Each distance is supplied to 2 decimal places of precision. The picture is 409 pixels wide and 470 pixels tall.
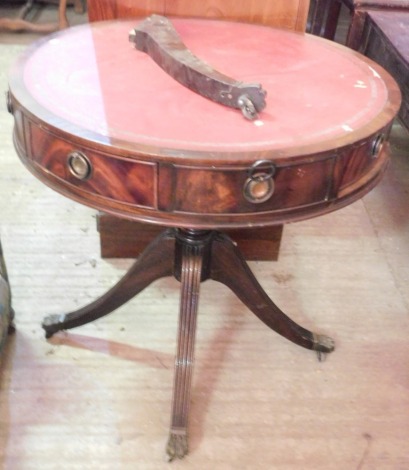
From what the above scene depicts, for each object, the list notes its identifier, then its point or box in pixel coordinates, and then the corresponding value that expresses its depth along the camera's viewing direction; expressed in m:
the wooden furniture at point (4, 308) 1.18
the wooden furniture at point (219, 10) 1.25
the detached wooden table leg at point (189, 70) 0.79
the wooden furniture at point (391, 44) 1.56
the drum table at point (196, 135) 0.73
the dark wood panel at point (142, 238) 1.48
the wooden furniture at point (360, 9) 1.89
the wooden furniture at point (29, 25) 2.79
